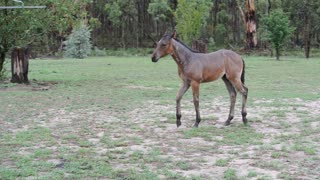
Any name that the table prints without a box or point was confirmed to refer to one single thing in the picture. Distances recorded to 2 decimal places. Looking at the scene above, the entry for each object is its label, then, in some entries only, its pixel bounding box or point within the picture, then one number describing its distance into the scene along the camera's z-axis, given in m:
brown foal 9.06
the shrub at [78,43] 40.53
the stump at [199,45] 37.28
